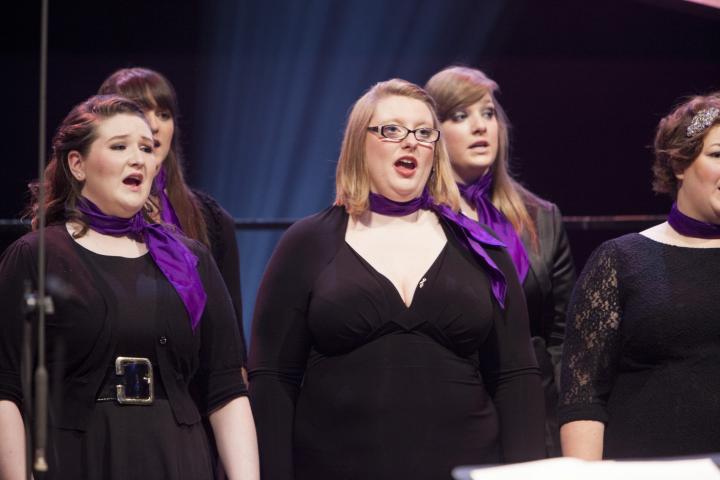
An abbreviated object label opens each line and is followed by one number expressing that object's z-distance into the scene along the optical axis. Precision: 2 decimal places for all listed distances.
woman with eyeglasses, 6.16
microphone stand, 4.11
